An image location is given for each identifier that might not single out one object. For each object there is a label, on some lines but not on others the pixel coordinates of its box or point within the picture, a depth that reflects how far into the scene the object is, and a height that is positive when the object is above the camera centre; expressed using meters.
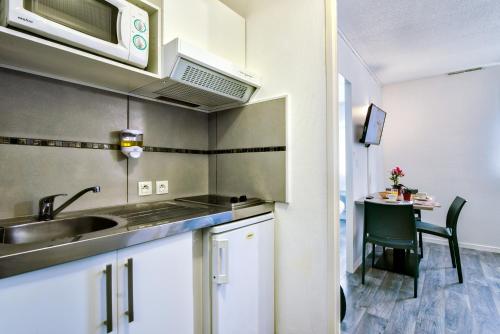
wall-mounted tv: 3.01 +0.55
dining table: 2.70 -1.10
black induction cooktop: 1.44 -0.22
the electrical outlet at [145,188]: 1.55 -0.12
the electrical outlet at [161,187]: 1.64 -0.13
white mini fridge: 1.21 -0.60
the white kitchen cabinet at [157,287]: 0.92 -0.49
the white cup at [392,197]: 2.89 -0.37
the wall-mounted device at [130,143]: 1.41 +0.15
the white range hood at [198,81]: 1.21 +0.51
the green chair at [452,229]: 2.49 -0.69
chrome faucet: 1.10 -0.17
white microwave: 0.85 +0.60
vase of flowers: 3.41 -0.13
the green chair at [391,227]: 2.29 -0.60
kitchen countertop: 0.70 -0.24
